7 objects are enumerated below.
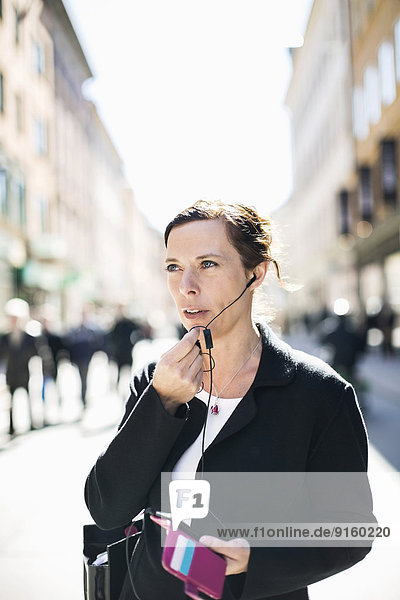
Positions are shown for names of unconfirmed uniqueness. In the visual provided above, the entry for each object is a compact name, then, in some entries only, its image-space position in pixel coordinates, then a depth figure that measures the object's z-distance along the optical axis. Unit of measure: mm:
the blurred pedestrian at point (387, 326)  21961
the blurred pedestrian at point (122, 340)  13078
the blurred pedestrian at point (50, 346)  11680
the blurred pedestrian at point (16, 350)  10016
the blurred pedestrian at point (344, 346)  10758
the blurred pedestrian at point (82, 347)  12297
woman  1717
